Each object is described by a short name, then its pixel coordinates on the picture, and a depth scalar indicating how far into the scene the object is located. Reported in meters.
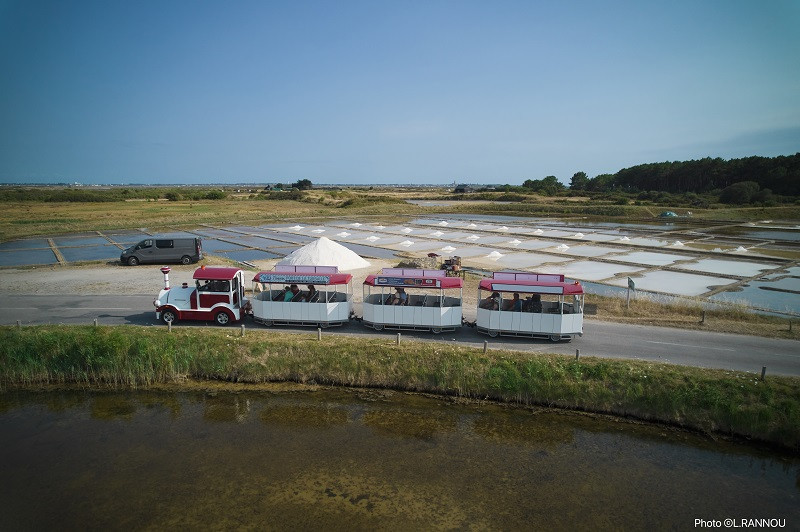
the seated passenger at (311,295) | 21.47
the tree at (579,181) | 187.07
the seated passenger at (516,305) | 20.33
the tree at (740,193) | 100.25
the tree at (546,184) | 164.10
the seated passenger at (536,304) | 20.31
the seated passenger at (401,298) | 20.95
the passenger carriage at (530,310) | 19.52
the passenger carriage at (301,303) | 20.84
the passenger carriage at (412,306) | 20.09
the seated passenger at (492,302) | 20.53
